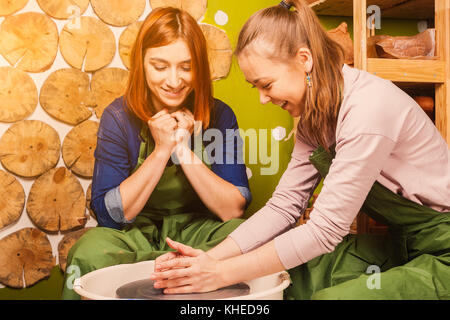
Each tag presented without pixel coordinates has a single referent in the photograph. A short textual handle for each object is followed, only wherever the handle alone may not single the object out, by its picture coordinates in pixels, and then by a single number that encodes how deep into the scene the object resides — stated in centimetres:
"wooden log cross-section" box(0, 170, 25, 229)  147
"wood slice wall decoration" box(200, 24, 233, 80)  158
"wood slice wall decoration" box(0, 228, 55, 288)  146
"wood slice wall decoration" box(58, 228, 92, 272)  151
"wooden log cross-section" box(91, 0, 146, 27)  154
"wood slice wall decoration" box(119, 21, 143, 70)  155
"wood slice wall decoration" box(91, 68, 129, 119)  154
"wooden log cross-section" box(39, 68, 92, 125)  150
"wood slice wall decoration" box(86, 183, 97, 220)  154
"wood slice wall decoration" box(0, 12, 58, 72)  146
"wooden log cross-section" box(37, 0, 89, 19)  150
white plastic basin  88
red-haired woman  138
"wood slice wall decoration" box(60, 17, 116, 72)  152
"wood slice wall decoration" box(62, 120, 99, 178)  153
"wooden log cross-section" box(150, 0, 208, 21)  157
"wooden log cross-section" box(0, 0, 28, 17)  146
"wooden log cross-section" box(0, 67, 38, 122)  147
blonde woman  90
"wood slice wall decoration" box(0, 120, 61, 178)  148
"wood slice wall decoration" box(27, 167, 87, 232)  150
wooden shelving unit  140
